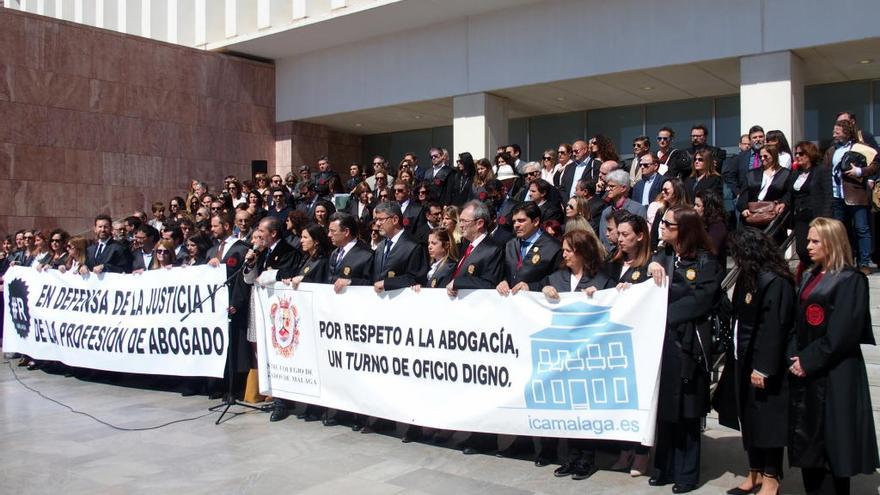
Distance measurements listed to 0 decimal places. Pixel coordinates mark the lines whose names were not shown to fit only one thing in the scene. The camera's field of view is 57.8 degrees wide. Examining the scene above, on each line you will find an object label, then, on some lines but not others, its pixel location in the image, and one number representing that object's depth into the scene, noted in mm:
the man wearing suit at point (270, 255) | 7867
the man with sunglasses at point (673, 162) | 10219
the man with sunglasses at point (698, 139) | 10570
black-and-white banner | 8289
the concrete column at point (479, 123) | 17594
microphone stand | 7660
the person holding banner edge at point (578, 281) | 5598
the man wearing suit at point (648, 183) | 9586
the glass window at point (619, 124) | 17969
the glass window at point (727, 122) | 16562
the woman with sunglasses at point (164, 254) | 9131
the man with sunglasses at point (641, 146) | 10266
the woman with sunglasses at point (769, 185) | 9148
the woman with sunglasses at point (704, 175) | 9297
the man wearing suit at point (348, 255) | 7309
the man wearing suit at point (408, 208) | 10766
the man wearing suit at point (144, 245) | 10156
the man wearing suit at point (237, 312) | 7988
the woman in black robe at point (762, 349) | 4871
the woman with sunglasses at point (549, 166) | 11461
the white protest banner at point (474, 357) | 5359
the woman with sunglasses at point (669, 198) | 7785
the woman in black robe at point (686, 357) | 5172
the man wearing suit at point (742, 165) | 10266
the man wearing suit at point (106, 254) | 9953
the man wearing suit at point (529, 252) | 6297
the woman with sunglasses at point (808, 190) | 8727
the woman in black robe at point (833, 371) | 4645
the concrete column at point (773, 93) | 13711
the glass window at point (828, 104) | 15281
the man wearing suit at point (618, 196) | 8336
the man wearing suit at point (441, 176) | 12133
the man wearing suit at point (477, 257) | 6398
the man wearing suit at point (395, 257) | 6784
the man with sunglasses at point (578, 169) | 10797
